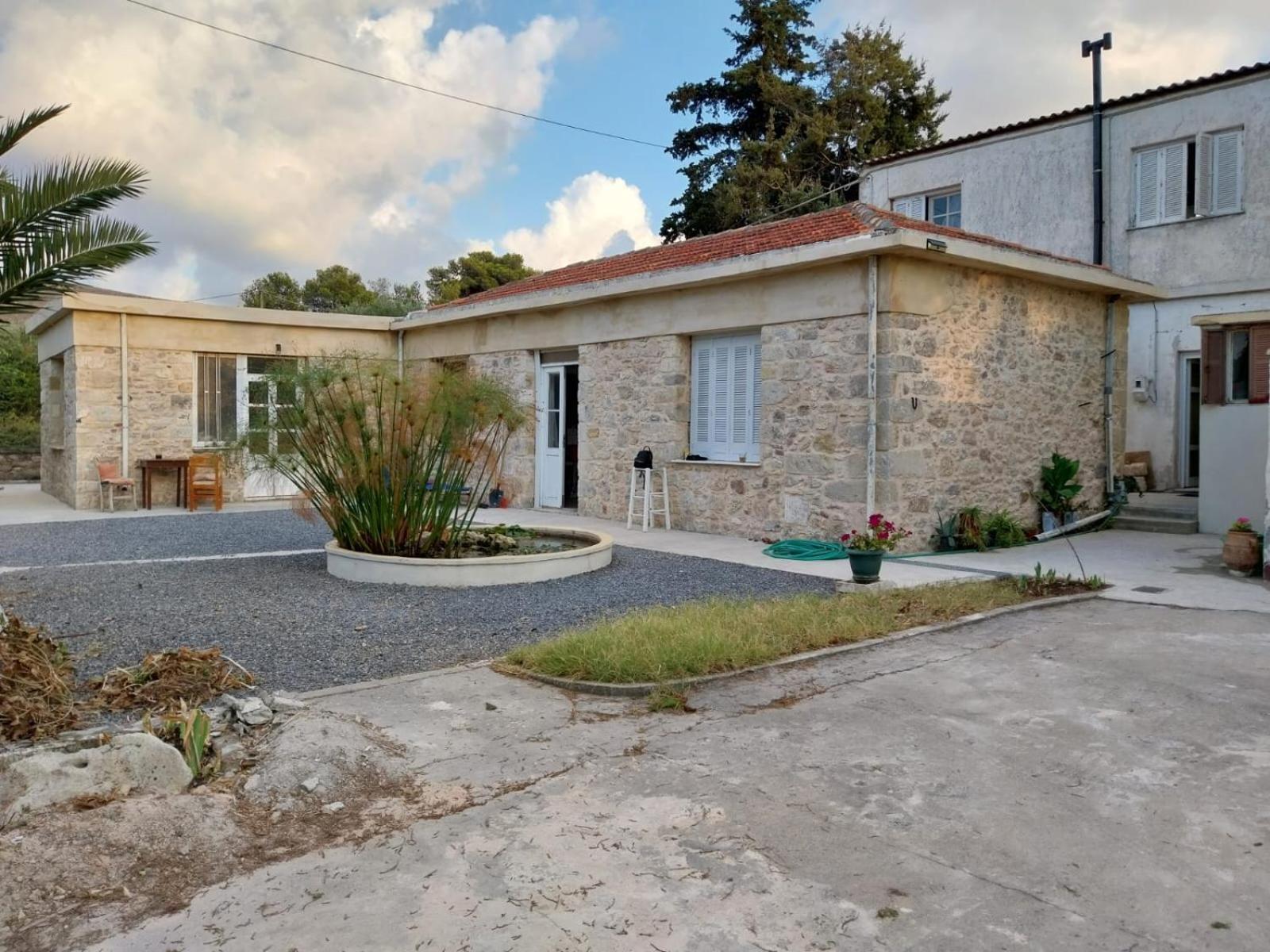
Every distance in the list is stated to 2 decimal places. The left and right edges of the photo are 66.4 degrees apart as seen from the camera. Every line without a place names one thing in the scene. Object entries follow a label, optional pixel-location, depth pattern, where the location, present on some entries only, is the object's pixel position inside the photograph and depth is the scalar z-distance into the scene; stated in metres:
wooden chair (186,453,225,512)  14.95
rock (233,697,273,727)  4.54
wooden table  15.06
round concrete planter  8.48
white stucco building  14.13
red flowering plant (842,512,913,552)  8.33
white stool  12.62
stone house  10.26
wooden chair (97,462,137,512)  14.62
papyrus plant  8.79
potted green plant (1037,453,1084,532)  12.04
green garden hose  10.20
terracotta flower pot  9.06
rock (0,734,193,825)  3.58
